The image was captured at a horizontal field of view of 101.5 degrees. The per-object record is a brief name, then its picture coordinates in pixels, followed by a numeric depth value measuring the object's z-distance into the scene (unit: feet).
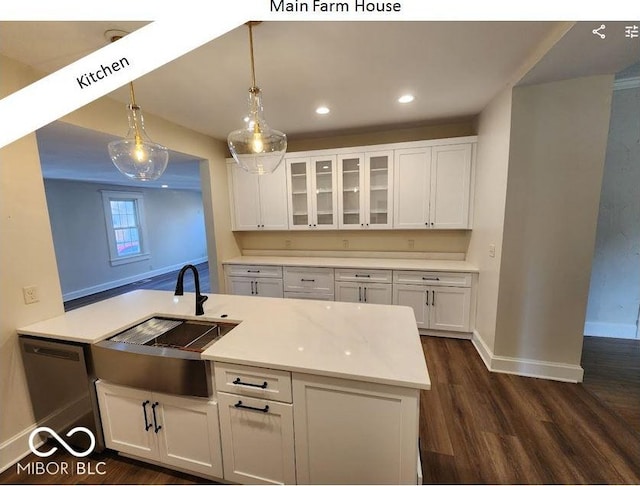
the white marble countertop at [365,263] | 9.62
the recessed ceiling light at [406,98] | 7.87
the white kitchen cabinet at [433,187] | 9.74
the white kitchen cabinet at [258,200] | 11.83
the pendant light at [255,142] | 4.88
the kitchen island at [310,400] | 3.61
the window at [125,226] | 18.99
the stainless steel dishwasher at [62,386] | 5.02
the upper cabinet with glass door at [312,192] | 11.25
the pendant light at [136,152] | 5.21
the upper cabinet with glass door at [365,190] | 10.68
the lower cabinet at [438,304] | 9.48
